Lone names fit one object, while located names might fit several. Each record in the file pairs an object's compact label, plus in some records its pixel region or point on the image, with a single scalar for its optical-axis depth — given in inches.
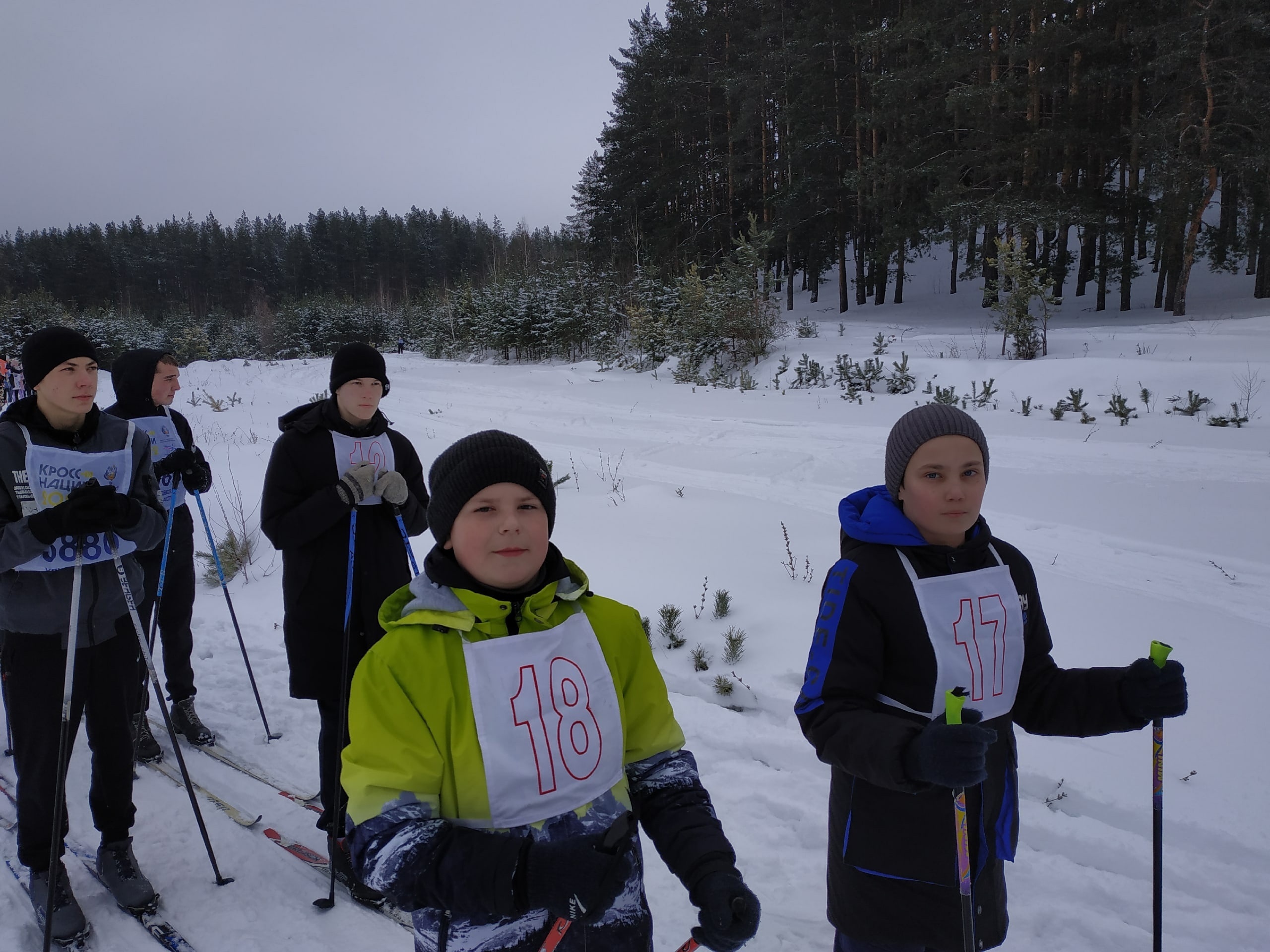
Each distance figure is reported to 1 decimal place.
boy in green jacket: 48.7
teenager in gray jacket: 99.3
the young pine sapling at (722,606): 190.7
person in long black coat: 111.7
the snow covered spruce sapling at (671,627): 181.3
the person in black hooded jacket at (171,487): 156.0
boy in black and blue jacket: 66.9
